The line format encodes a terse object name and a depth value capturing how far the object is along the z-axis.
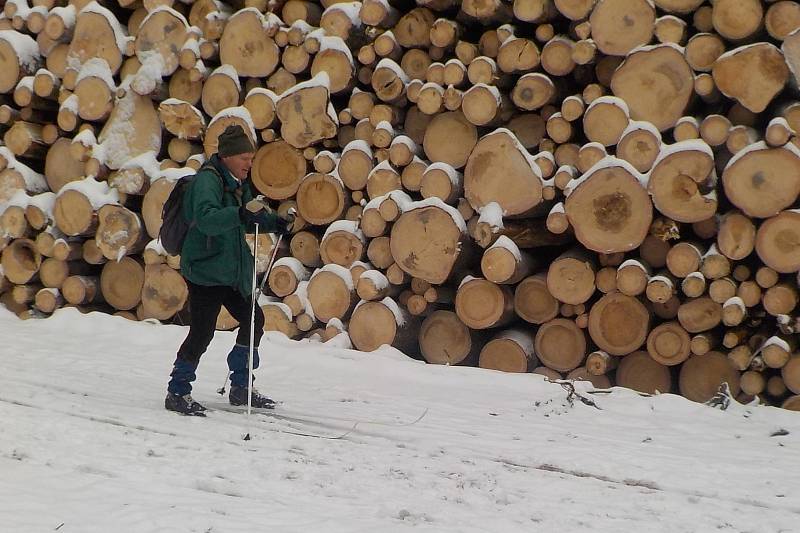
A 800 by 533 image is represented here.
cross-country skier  8.97
